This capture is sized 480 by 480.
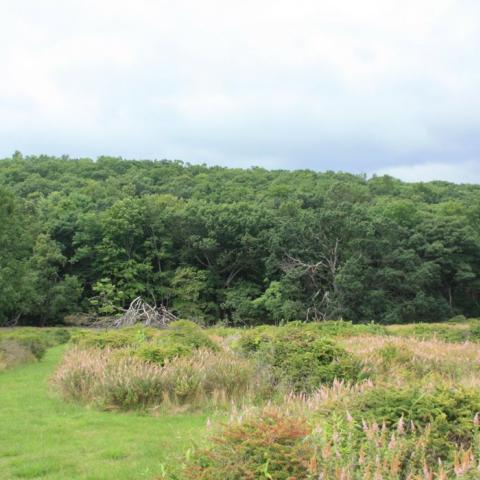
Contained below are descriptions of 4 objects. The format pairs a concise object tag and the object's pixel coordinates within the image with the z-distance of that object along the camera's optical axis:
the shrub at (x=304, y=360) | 11.46
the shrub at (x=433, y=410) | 5.40
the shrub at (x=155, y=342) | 13.08
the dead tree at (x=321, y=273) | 54.34
